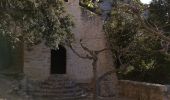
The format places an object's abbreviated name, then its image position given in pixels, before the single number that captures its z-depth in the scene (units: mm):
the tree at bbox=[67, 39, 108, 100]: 8603
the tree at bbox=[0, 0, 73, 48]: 7513
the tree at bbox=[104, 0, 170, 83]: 7582
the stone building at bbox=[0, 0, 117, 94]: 11713
